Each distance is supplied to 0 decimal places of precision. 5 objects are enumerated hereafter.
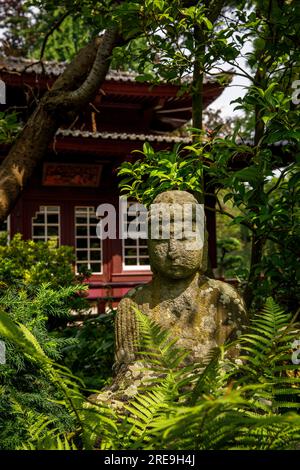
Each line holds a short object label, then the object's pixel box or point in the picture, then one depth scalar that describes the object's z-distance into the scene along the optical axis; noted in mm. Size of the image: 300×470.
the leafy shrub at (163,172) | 3307
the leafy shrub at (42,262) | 5613
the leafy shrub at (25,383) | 1823
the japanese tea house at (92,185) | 10367
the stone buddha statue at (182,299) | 2828
